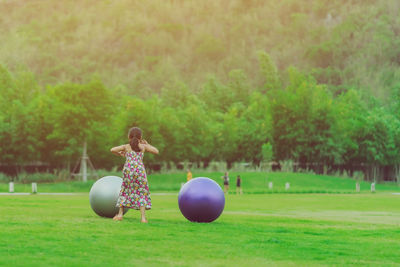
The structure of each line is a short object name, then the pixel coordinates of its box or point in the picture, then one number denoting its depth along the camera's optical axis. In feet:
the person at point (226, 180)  162.62
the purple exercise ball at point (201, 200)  54.70
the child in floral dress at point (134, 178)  52.80
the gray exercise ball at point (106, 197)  56.90
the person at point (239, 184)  160.97
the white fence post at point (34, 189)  140.09
